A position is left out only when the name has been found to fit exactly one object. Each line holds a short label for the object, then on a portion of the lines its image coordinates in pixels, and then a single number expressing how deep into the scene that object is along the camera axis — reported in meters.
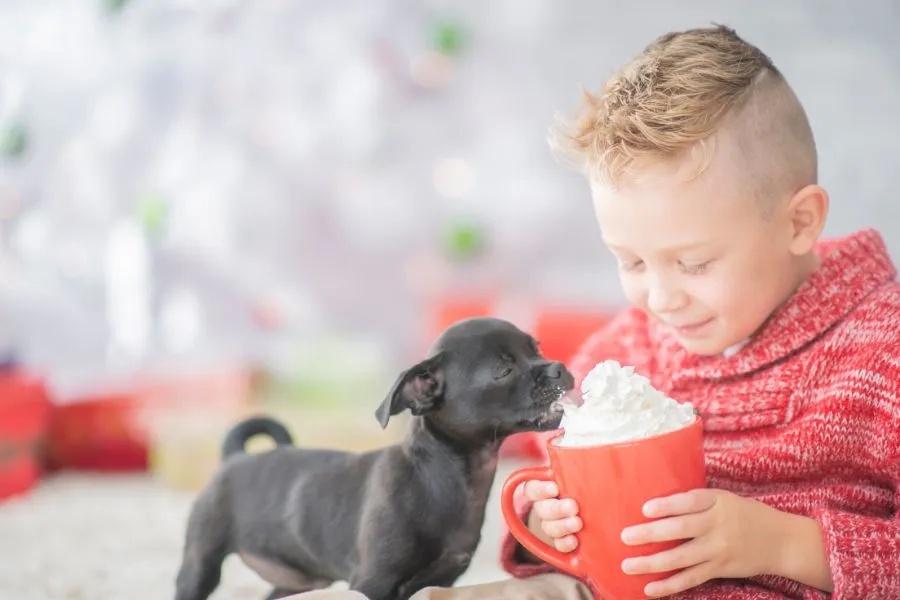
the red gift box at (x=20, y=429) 2.38
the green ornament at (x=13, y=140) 2.95
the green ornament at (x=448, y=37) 3.07
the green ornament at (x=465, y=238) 3.08
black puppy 1.02
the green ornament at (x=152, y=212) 3.01
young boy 0.96
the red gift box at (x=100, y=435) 2.77
